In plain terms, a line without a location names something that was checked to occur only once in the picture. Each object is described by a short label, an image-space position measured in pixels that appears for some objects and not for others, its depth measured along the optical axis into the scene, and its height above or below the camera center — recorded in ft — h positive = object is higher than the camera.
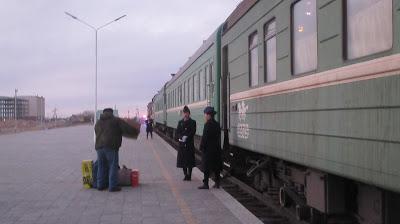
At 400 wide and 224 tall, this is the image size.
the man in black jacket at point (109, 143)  38.70 -1.36
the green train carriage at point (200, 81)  44.96 +3.76
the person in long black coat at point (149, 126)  132.87 -1.07
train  16.31 +0.64
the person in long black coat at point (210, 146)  38.68 -1.57
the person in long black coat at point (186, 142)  43.70 -1.47
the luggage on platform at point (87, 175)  40.52 -3.50
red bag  41.52 -3.79
